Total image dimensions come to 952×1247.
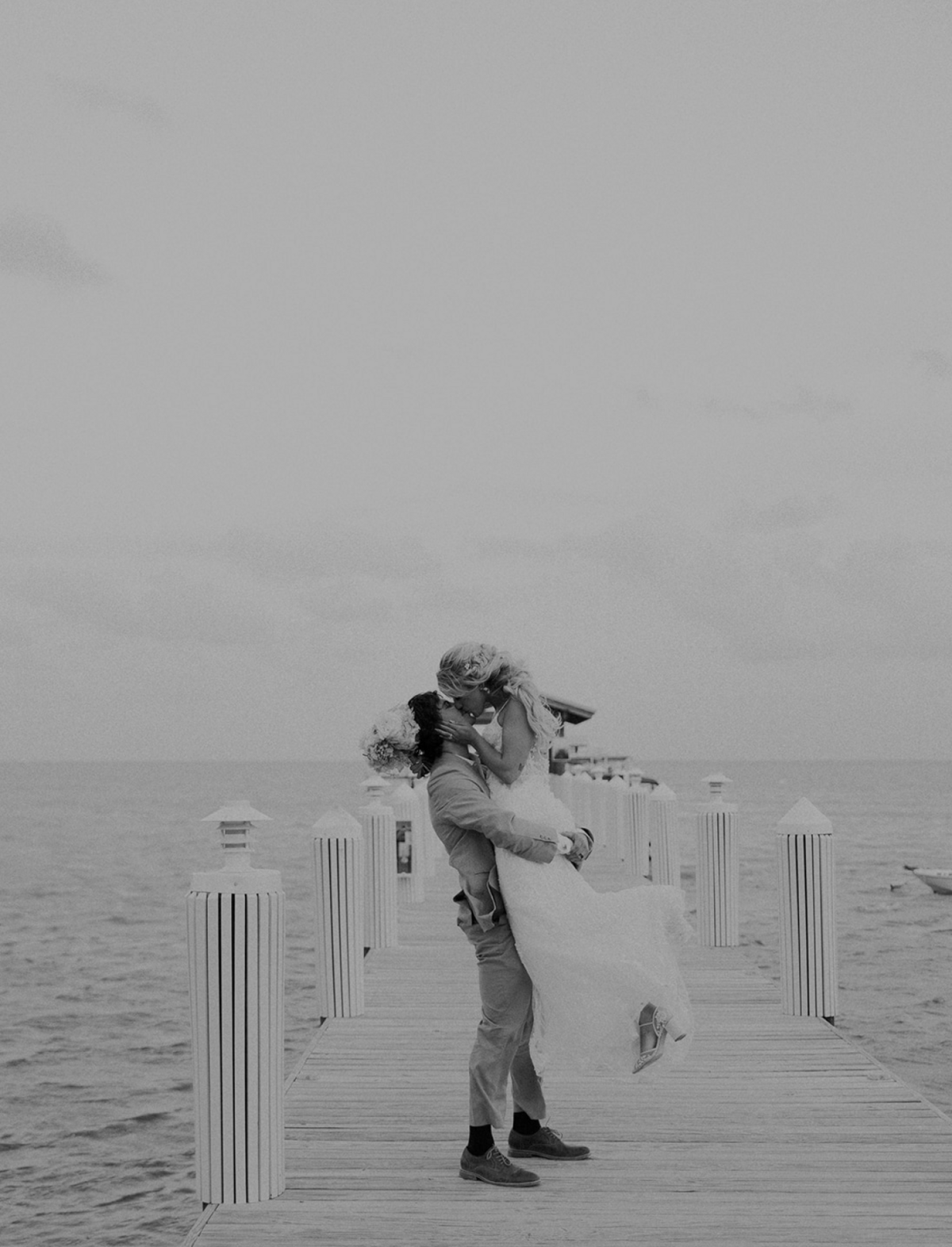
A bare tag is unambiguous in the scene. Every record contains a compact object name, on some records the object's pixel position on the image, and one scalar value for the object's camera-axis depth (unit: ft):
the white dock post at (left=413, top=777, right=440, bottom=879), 58.39
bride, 15.97
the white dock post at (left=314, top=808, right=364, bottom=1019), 27.04
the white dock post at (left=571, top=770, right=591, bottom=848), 75.20
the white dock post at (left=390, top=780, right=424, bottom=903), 50.37
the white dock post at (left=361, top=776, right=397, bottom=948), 35.17
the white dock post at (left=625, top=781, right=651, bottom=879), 49.85
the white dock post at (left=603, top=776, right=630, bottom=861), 58.49
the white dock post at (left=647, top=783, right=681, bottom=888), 44.04
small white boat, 94.73
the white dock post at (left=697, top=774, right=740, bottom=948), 36.19
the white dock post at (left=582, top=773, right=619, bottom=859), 67.46
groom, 15.97
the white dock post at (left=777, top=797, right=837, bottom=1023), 26.08
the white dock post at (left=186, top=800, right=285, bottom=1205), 15.43
